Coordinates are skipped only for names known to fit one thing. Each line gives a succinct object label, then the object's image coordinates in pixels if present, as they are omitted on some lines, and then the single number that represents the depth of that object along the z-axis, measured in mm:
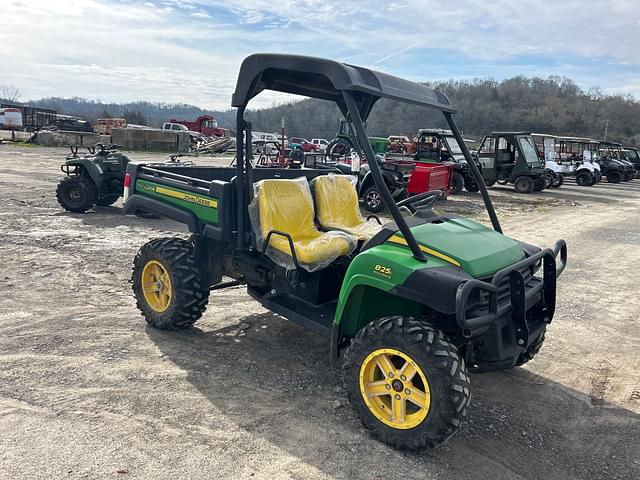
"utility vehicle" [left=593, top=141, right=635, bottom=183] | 24203
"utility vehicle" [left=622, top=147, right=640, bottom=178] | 26475
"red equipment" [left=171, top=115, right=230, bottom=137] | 41406
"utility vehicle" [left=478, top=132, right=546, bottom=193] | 16953
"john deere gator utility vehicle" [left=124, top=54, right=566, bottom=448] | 2605
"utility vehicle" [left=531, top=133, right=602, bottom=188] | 19469
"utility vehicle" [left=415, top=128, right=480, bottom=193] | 14792
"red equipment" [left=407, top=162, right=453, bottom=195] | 11070
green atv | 8969
